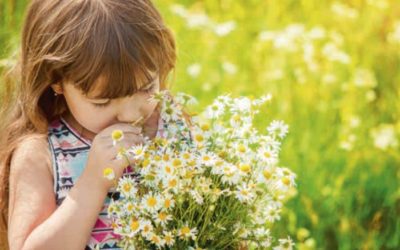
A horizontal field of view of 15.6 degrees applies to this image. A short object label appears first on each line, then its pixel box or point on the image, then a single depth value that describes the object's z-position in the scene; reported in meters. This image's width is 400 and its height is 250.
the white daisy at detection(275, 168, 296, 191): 1.72
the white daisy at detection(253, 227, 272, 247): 1.77
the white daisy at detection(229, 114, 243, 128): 1.74
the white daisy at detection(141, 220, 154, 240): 1.68
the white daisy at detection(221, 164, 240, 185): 1.69
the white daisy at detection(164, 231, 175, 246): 1.69
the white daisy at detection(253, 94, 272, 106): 1.75
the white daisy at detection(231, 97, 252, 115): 1.75
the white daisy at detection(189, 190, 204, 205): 1.67
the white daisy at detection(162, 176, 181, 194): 1.67
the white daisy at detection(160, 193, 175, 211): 1.68
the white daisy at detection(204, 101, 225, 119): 1.77
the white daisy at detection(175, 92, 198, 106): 1.81
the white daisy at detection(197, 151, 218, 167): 1.69
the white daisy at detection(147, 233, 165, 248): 1.68
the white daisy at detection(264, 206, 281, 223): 1.77
